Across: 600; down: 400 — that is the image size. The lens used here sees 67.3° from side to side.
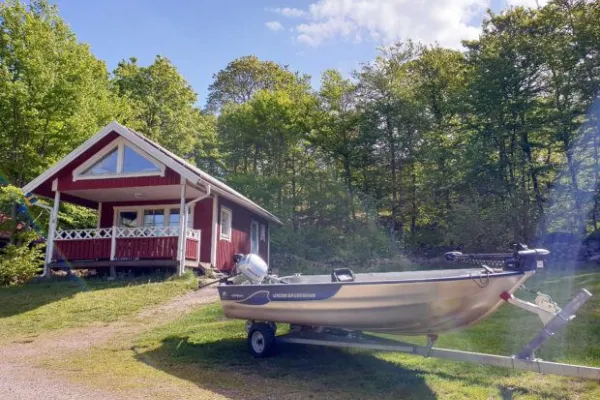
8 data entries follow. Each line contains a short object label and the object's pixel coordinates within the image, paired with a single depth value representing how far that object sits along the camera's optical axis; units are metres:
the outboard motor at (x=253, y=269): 6.64
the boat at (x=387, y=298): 4.82
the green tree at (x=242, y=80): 35.29
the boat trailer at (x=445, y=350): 4.29
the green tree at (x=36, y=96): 15.73
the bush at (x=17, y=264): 13.41
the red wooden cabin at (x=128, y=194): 13.86
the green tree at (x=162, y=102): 28.00
